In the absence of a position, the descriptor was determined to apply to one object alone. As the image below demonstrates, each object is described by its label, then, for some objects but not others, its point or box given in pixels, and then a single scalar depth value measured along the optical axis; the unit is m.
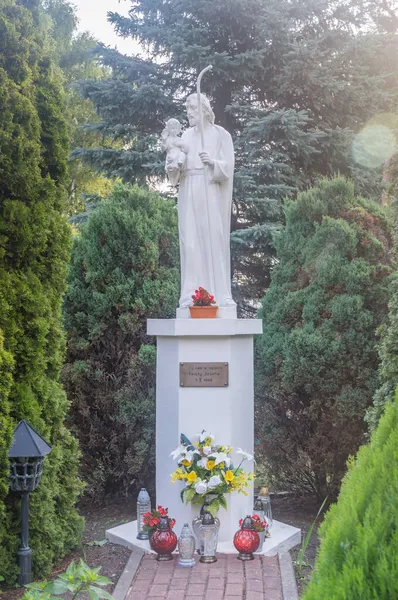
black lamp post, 3.79
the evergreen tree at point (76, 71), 16.59
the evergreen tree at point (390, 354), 4.63
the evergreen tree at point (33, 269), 4.05
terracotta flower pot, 4.82
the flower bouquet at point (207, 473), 4.55
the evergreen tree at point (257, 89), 10.46
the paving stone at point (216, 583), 3.99
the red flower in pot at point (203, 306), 4.83
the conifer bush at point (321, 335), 5.76
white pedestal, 4.77
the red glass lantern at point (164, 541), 4.48
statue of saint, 5.11
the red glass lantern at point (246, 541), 4.45
